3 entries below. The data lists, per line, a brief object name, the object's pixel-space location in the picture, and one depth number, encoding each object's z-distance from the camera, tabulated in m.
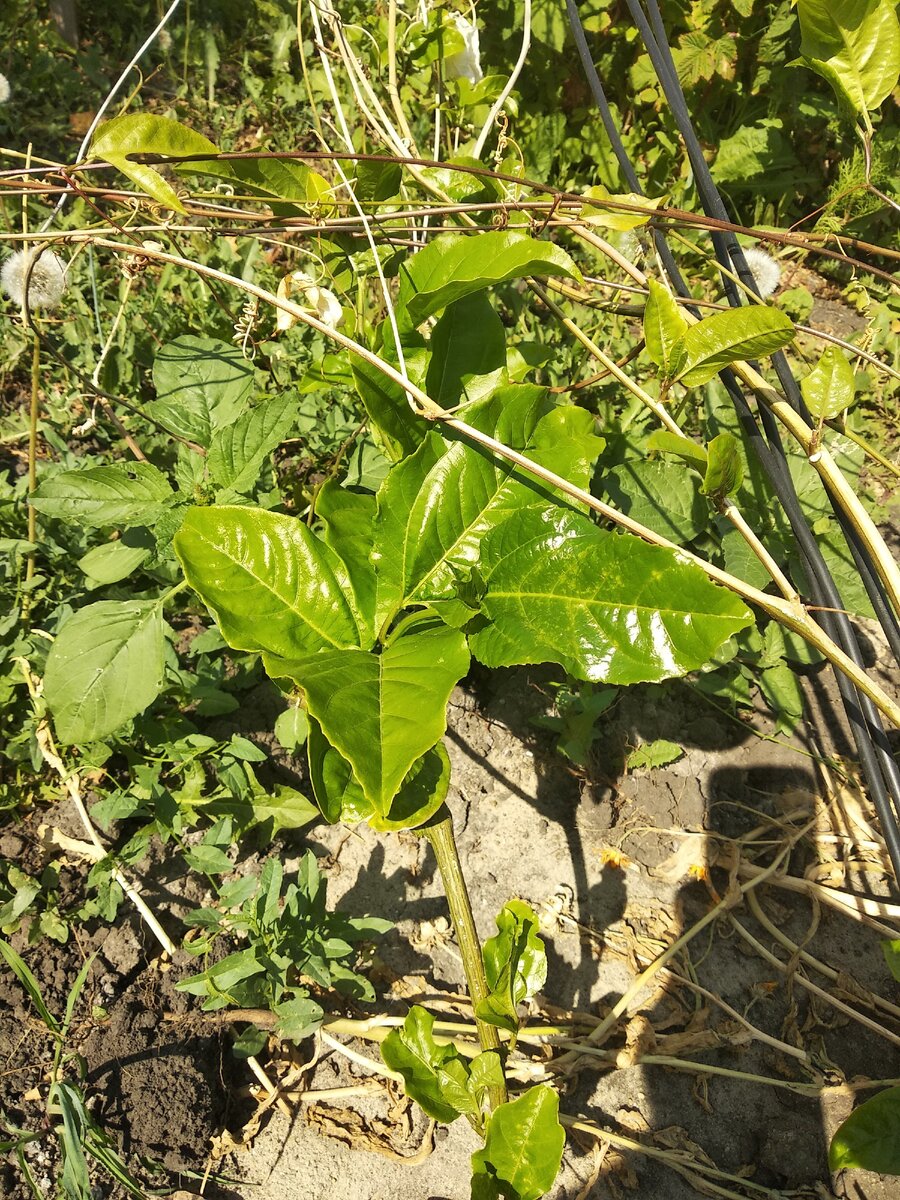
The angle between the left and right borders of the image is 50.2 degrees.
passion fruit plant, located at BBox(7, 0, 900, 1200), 0.40
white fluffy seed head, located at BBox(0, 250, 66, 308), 0.65
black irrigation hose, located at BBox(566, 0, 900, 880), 0.45
